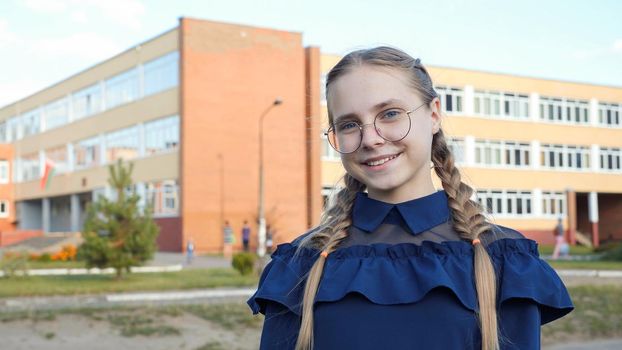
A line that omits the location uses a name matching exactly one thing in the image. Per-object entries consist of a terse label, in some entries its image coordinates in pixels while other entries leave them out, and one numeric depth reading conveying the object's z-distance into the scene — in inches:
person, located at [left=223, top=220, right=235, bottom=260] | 1380.4
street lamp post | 1380.2
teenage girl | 76.2
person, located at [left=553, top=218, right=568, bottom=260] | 1185.2
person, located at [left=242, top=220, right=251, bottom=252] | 1408.7
